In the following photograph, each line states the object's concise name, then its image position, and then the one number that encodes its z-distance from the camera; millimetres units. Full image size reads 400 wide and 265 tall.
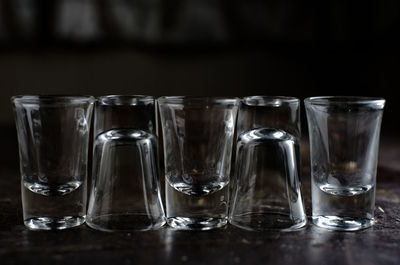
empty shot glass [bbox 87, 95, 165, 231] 626
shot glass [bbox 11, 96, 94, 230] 596
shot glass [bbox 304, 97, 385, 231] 613
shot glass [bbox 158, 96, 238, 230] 601
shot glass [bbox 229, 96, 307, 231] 642
